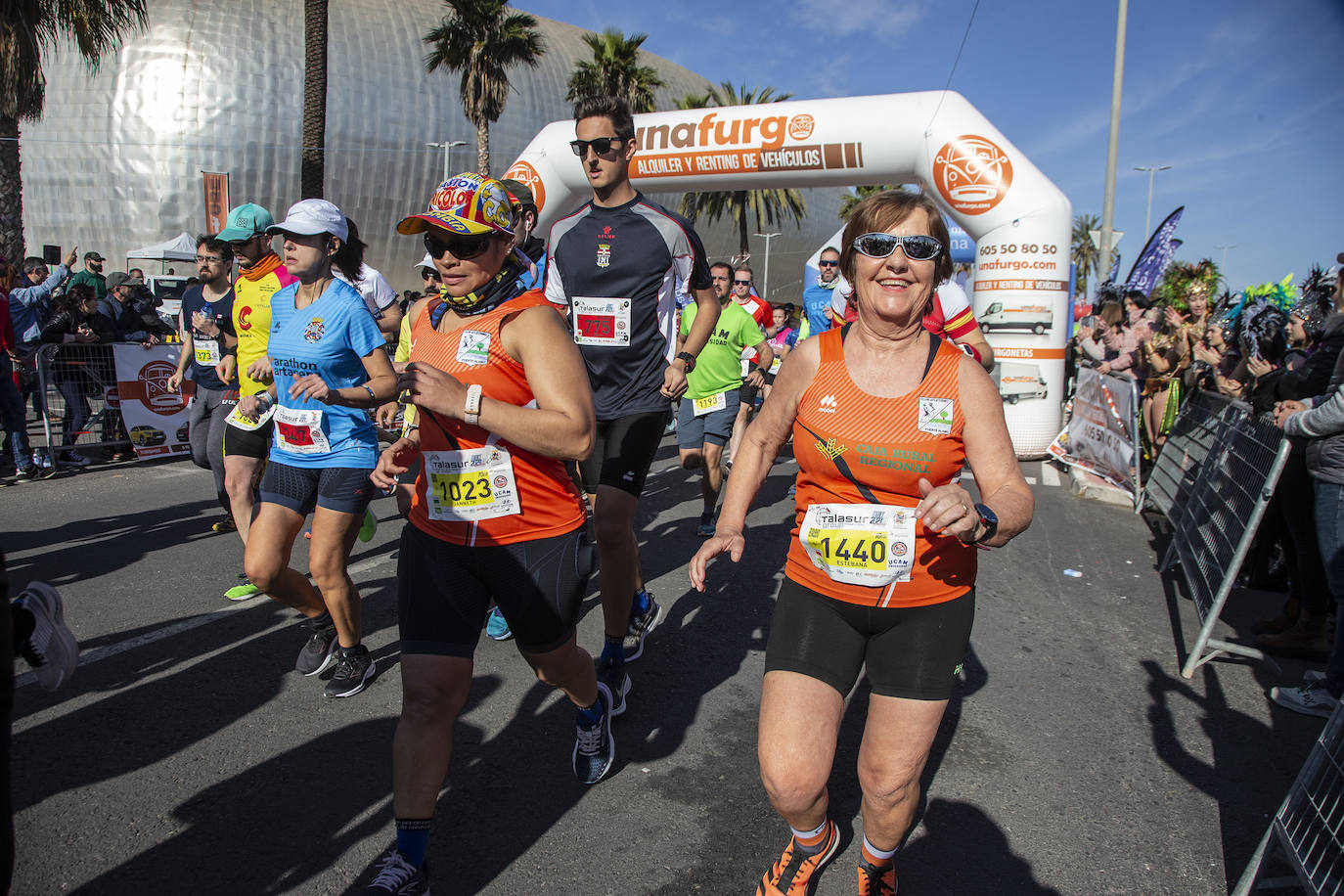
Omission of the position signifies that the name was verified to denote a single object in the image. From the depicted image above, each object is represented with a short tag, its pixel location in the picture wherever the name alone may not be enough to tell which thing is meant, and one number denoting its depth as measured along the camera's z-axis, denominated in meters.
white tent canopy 24.45
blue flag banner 13.72
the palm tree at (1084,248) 65.92
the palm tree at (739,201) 35.75
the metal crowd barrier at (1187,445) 5.80
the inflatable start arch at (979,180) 10.34
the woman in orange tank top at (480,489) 2.25
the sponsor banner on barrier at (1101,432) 8.26
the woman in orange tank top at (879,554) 2.09
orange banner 38.88
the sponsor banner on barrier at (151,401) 9.44
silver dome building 40.88
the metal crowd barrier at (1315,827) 2.12
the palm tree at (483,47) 26.61
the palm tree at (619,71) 32.35
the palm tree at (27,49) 13.65
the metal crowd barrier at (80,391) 9.07
